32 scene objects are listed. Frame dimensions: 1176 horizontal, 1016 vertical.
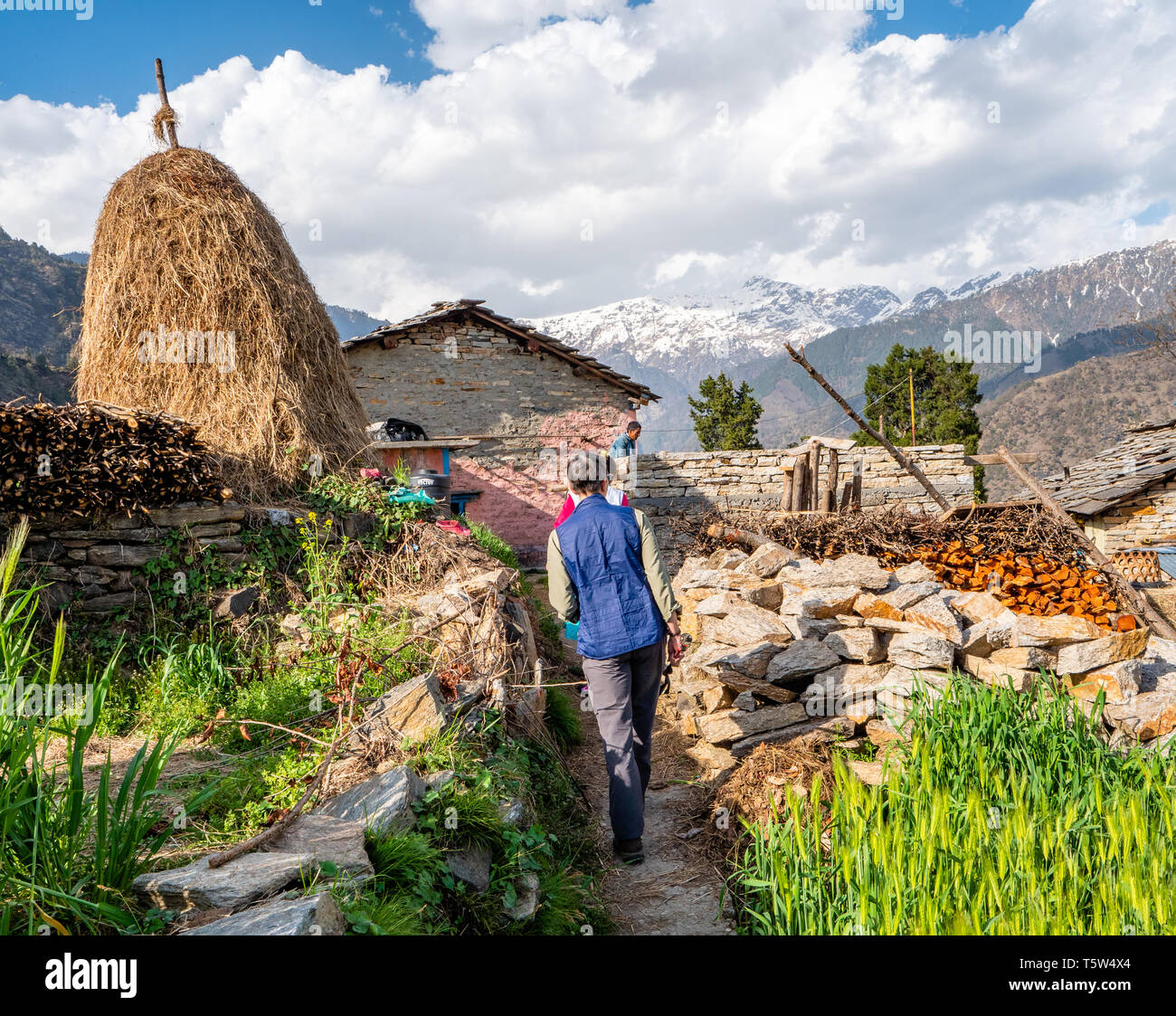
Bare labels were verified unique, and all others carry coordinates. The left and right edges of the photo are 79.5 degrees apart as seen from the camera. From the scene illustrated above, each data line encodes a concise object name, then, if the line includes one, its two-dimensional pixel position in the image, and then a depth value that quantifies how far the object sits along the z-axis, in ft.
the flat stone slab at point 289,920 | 6.36
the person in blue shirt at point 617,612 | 12.57
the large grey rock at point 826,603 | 19.07
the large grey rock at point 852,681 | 16.84
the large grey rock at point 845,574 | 21.12
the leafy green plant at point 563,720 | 17.65
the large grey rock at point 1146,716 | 15.05
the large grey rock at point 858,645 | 17.69
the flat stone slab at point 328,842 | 8.00
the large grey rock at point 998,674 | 15.89
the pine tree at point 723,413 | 105.09
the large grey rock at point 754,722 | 17.28
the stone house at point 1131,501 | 48.26
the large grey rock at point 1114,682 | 15.84
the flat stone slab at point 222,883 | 7.14
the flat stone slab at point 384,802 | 9.03
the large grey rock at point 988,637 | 17.24
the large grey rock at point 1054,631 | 16.81
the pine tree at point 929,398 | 87.76
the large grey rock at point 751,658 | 17.60
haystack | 22.48
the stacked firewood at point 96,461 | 16.17
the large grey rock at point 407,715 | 11.44
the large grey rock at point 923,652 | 16.83
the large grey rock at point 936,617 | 17.62
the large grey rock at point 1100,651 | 16.34
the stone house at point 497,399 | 46.44
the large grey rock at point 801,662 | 17.56
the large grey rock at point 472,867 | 9.18
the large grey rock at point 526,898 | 9.25
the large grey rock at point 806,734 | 16.12
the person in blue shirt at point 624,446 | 32.29
